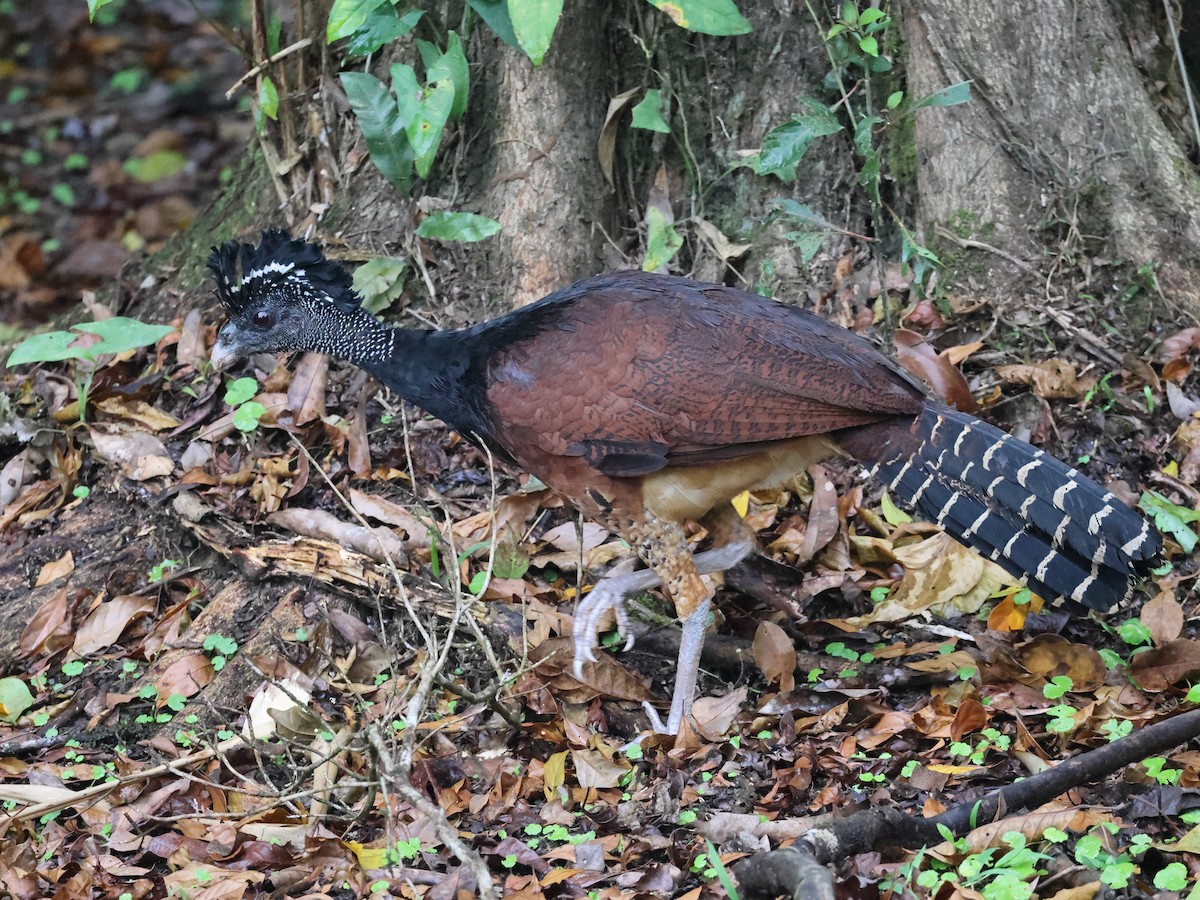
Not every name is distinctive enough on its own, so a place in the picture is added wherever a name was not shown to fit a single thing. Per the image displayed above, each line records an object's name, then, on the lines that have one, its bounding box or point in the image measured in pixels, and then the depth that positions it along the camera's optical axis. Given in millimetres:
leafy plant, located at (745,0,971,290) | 9906
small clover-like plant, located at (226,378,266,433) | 11117
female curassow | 8164
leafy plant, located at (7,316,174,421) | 11008
